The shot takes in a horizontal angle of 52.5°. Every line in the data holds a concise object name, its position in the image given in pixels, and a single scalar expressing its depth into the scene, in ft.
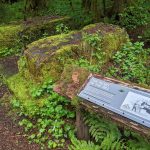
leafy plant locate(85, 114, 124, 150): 5.69
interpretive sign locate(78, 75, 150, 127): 4.86
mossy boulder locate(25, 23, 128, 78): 8.15
